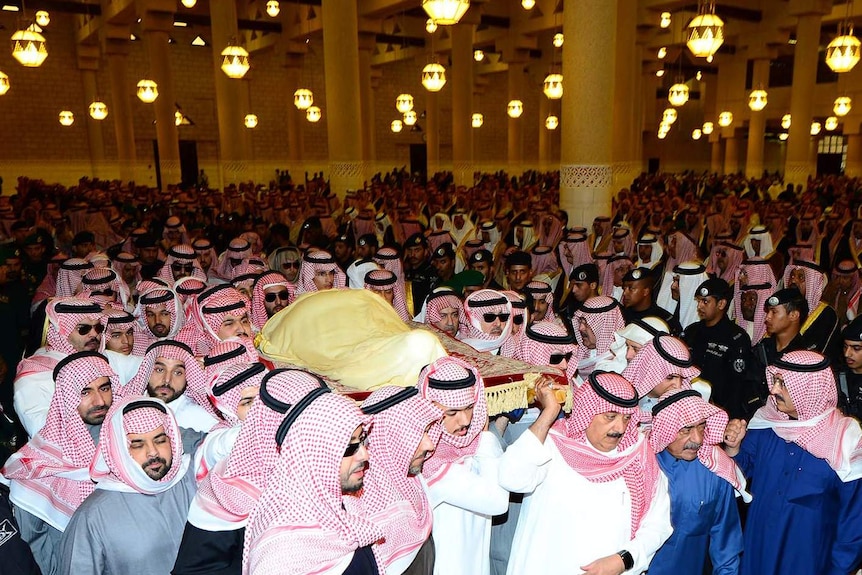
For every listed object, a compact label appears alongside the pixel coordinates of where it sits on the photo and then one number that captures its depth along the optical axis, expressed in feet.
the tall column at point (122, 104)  59.67
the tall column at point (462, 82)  53.11
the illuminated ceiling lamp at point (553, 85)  42.68
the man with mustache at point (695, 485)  8.66
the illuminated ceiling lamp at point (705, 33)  24.77
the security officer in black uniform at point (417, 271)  20.98
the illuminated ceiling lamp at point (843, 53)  31.83
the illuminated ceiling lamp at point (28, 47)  30.48
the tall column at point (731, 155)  90.53
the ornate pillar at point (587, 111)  27.12
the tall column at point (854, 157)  71.10
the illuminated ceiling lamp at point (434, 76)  40.06
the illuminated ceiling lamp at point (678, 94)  47.78
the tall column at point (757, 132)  65.57
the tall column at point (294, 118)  68.90
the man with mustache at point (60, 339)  11.18
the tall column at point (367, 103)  62.47
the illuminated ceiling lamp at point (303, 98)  52.19
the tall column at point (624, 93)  41.86
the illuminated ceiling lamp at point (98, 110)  55.31
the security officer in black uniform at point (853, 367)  11.88
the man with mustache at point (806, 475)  9.50
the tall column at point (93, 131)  70.85
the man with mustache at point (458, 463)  8.10
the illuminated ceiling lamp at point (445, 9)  21.81
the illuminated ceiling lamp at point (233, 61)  33.99
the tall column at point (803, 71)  51.75
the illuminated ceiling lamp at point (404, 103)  57.77
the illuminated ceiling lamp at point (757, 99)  49.44
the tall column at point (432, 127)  67.41
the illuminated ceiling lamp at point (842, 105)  53.21
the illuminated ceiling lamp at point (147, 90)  46.39
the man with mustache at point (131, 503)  7.65
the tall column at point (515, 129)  69.51
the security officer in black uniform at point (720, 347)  13.71
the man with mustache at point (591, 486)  8.12
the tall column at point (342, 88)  37.19
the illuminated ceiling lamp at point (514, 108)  61.98
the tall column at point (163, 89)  50.43
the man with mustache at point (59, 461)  8.88
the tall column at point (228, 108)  47.09
